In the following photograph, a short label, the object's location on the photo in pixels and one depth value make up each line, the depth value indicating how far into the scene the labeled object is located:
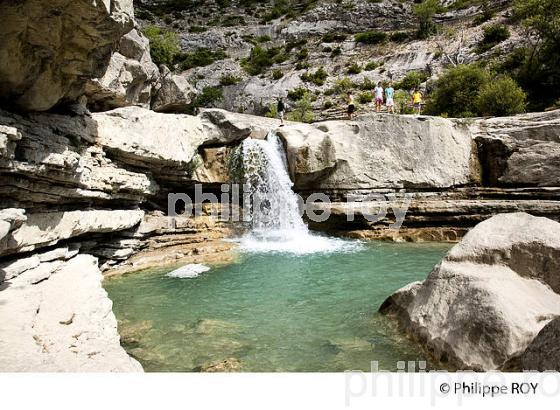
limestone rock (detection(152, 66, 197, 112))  20.16
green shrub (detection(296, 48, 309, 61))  44.51
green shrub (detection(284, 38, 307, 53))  48.16
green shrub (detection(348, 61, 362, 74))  38.50
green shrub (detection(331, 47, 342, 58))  43.31
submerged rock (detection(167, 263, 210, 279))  10.41
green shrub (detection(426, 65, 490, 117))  23.56
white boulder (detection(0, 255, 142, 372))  4.29
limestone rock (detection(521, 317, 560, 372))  3.16
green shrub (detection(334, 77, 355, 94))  35.90
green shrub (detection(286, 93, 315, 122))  29.51
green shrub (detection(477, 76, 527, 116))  20.44
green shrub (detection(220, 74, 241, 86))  41.00
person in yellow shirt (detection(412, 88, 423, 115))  22.81
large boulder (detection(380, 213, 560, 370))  4.68
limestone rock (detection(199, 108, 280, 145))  16.73
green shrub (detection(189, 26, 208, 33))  55.29
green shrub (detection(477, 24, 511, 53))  33.78
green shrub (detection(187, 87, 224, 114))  35.34
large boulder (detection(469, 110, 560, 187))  15.79
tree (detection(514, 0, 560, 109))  23.08
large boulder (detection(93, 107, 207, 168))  11.78
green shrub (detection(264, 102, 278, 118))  31.55
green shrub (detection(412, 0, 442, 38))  40.88
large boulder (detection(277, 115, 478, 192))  16.73
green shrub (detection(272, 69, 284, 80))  40.59
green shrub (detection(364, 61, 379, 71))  38.44
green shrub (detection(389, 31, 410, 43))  42.66
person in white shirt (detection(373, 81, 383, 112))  21.45
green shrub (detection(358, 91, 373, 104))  32.31
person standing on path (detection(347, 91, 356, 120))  21.37
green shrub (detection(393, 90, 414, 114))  28.05
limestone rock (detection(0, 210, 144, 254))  7.87
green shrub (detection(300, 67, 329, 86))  38.44
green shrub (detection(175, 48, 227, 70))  45.62
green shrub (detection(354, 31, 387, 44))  44.19
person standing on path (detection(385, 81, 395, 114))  21.27
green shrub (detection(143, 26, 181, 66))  26.34
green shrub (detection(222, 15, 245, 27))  58.19
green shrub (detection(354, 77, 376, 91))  35.47
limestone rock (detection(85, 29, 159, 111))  13.89
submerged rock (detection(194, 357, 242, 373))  5.21
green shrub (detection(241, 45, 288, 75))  43.91
